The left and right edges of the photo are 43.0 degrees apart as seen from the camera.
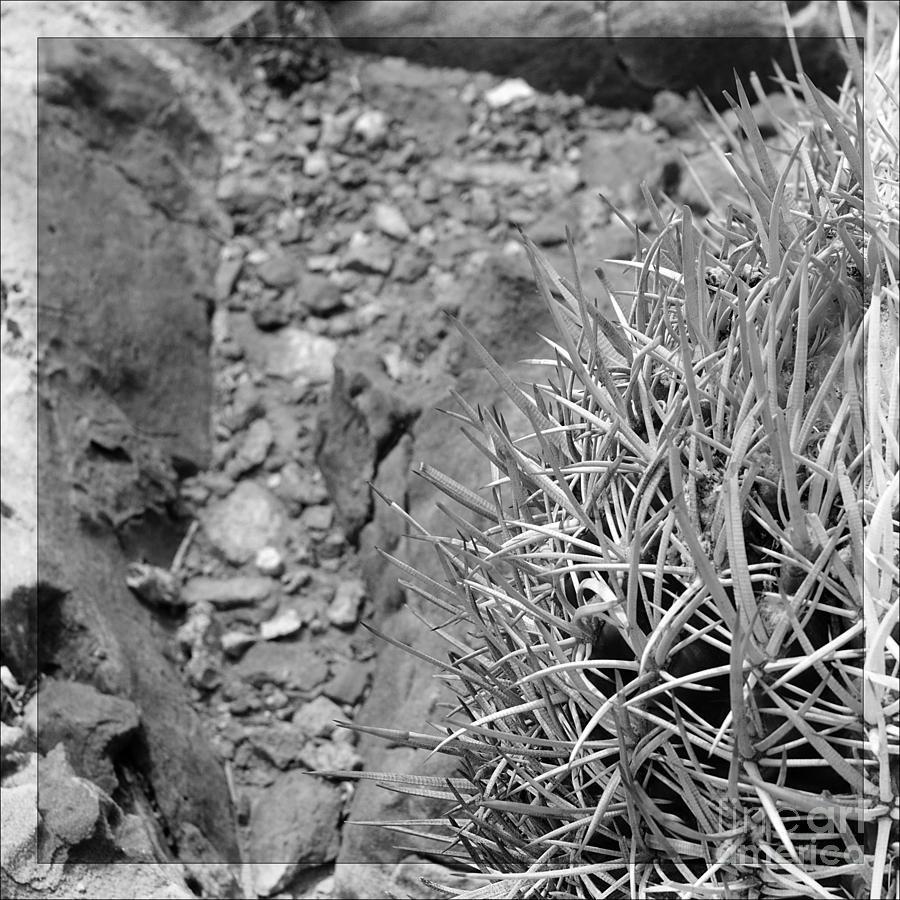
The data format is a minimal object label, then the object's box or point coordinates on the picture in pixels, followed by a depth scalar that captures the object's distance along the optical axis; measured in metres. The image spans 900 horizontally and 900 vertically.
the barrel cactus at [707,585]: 0.78
